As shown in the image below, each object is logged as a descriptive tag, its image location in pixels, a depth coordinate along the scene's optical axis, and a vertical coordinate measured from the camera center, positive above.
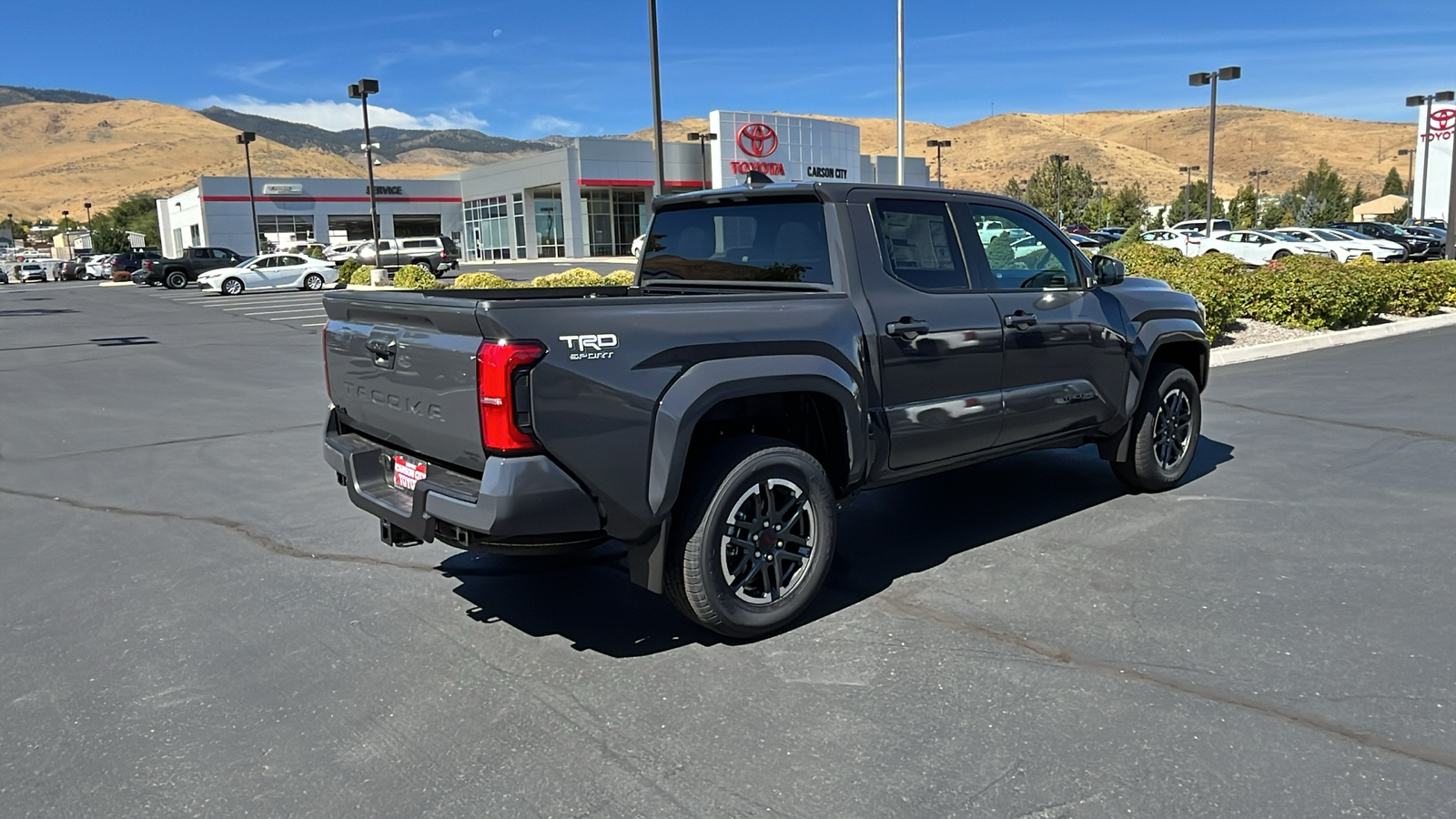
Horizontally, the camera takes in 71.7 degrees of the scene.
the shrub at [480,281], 17.20 -0.29
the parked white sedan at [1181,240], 35.09 +0.13
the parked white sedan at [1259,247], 32.16 -0.17
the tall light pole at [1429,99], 29.64 +4.13
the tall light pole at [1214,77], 34.94 +5.77
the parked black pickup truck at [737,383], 3.60 -0.53
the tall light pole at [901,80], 22.31 +3.80
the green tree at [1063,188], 76.62 +4.56
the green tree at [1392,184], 101.50 +5.40
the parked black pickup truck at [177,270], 42.88 +0.14
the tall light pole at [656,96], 16.94 +2.78
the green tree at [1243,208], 72.12 +2.42
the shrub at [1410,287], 16.78 -0.85
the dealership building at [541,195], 56.22 +4.42
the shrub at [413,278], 22.75 -0.26
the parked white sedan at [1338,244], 32.50 -0.16
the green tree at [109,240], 89.81 +3.20
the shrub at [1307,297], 14.92 -0.84
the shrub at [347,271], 34.09 -0.09
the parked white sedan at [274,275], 34.62 -0.15
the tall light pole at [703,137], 49.71 +5.94
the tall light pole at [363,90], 33.41 +5.86
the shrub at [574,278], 16.46 -0.28
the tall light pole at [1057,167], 71.06 +5.73
